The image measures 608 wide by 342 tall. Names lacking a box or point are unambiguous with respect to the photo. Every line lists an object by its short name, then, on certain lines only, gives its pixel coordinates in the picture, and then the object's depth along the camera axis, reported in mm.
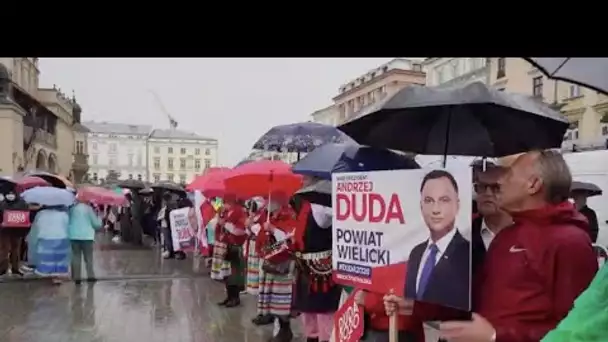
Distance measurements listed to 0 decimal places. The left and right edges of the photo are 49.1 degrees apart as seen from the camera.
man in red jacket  2416
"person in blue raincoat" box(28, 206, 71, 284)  10742
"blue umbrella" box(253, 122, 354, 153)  7664
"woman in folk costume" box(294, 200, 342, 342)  5293
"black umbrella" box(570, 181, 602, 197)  7816
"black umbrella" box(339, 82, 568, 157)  3152
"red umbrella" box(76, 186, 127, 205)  11994
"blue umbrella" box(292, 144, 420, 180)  3686
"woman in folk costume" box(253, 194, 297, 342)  5996
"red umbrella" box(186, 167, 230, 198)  9609
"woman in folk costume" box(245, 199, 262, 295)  7445
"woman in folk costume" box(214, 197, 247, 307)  8414
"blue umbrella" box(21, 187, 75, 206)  10562
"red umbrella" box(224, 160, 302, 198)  6764
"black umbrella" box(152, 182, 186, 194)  16531
